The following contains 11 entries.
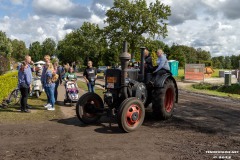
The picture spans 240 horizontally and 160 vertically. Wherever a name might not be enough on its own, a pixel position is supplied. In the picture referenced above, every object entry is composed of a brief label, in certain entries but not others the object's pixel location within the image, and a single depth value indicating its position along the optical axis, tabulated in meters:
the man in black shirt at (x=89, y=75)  11.68
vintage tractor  7.08
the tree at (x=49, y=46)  102.81
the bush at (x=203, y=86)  21.05
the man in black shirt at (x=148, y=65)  8.76
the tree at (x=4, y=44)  64.77
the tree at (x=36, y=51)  102.81
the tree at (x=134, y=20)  37.16
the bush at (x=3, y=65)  25.02
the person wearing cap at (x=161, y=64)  8.55
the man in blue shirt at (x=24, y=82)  9.80
